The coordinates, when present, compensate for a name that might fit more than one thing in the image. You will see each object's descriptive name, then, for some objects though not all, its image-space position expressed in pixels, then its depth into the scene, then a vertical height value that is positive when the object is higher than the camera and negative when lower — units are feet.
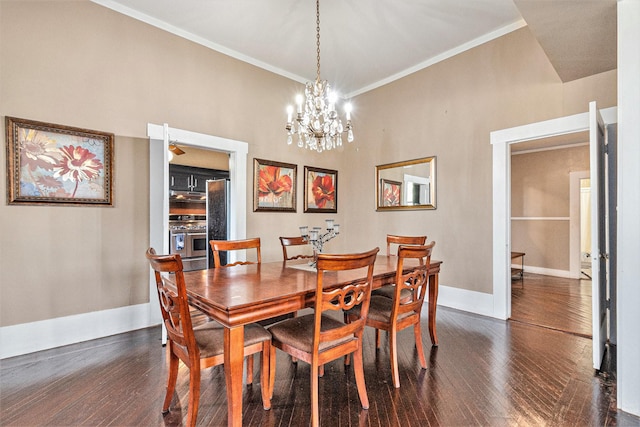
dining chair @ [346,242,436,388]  7.01 -2.40
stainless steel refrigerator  14.80 +0.11
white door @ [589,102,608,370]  7.64 -0.47
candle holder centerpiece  8.18 -0.60
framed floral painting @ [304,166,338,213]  16.19 +1.36
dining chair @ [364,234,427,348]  8.95 -1.05
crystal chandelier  9.00 +3.00
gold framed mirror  14.03 +1.46
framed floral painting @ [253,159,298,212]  14.16 +1.39
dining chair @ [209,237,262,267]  8.75 -0.94
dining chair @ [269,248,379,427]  5.43 -2.42
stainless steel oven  18.52 -1.62
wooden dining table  4.91 -1.51
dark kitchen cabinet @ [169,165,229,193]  18.96 +2.44
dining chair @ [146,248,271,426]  5.16 -2.42
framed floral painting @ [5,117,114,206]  8.60 +1.54
